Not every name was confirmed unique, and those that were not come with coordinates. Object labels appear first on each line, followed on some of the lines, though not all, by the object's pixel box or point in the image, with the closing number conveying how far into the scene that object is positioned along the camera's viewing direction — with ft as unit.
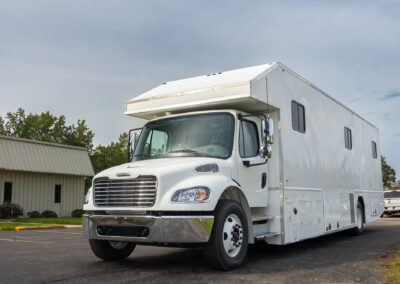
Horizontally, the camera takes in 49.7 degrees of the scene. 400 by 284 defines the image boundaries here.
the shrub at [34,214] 90.78
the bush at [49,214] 93.56
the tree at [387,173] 175.22
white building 88.84
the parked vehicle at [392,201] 78.48
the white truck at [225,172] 20.02
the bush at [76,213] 100.07
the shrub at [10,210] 85.15
